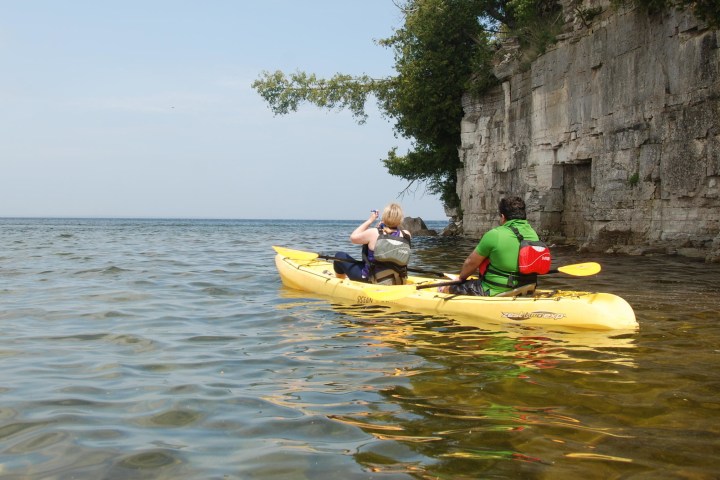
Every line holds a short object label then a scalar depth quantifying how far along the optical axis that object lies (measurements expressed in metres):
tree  25.75
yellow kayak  6.54
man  7.01
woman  8.36
